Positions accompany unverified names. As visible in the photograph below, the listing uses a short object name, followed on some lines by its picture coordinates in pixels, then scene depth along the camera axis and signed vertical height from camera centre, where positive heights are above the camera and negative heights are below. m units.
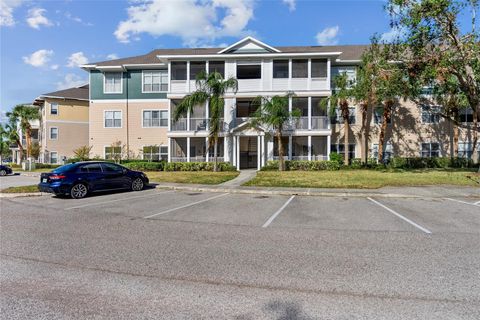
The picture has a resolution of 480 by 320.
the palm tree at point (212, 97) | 23.38 +4.42
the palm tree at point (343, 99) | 24.95 +4.62
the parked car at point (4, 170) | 27.49 -1.32
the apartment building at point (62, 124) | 36.56 +3.60
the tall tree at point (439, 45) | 17.95 +6.79
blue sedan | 12.91 -1.03
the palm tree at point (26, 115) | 39.19 +4.93
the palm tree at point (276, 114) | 23.58 +3.22
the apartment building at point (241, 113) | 27.39 +4.15
